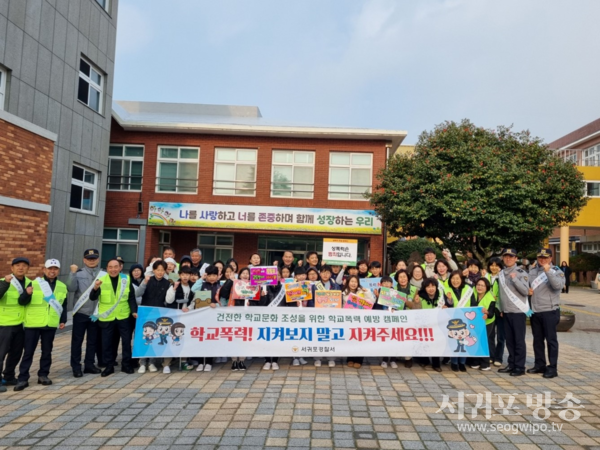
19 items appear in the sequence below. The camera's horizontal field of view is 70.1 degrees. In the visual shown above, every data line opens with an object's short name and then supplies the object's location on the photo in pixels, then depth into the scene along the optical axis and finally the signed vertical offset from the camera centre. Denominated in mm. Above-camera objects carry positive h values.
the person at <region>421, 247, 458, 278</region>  8312 -60
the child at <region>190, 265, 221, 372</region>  6742 -564
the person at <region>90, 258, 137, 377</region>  6199 -957
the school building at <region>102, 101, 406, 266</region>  16453 +2837
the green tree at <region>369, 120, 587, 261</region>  11359 +1938
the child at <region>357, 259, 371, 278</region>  7816 -239
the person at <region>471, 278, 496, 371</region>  6758 -665
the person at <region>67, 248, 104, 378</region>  6098 -1081
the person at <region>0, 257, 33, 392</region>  5367 -916
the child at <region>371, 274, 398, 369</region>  6838 -800
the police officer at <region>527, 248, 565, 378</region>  6332 -697
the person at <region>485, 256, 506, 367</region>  6980 -982
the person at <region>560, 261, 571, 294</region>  20428 -411
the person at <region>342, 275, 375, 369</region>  6744 -592
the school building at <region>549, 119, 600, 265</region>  24000 +4338
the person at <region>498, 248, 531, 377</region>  6434 -709
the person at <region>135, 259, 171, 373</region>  6547 -651
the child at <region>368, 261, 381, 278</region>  8023 -233
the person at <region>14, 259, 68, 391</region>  5508 -1032
